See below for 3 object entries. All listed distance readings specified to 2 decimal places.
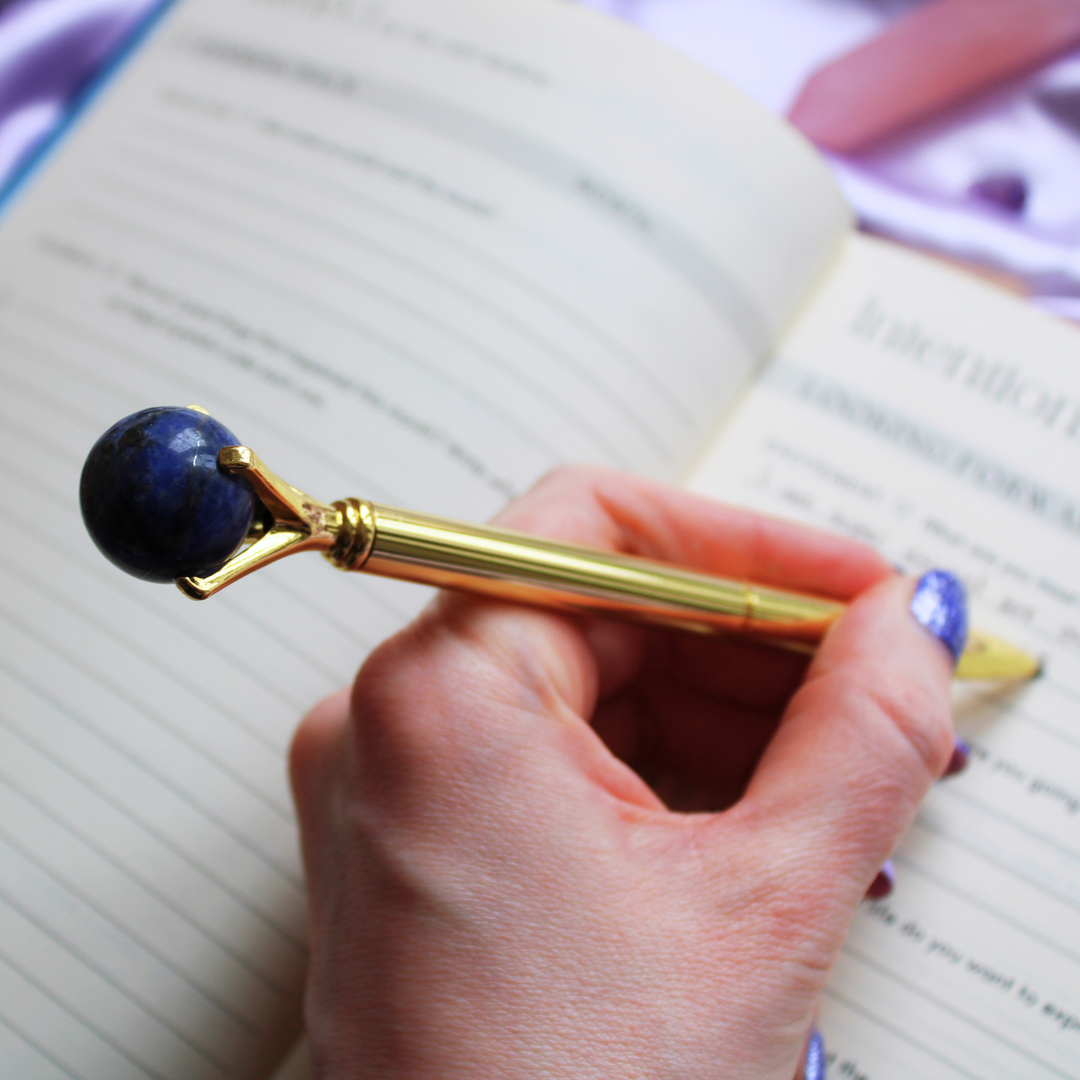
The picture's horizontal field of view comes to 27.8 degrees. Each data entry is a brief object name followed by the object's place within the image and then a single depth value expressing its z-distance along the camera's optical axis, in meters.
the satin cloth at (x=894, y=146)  0.38
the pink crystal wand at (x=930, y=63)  0.39
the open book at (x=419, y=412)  0.30
